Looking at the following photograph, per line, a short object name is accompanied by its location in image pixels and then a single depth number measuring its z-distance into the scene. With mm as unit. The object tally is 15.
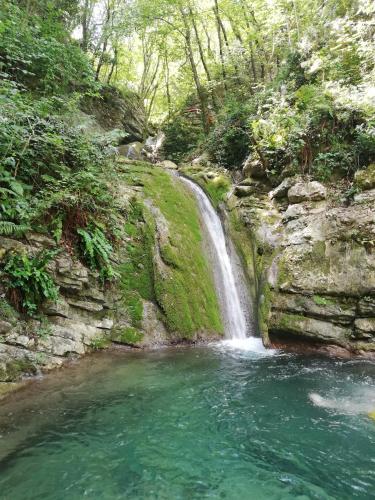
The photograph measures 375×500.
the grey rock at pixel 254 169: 11898
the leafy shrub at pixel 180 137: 18734
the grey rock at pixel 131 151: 16317
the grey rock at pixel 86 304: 6781
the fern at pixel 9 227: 5618
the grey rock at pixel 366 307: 7555
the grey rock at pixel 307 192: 9672
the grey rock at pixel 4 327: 5498
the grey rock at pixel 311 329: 7625
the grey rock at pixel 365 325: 7488
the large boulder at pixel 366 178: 8766
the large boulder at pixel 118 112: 16609
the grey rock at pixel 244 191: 11508
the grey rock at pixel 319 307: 7703
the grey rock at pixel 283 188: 10531
